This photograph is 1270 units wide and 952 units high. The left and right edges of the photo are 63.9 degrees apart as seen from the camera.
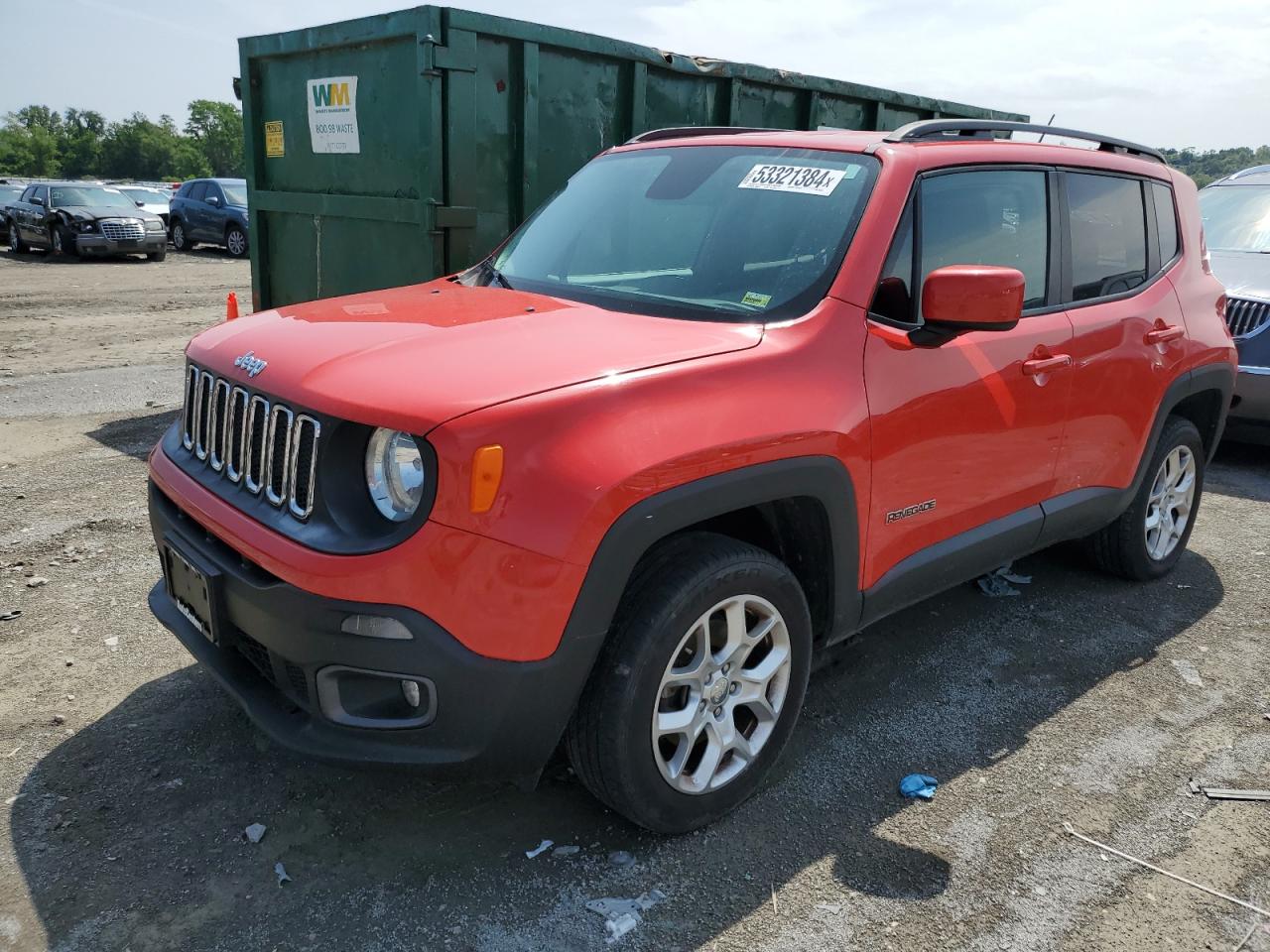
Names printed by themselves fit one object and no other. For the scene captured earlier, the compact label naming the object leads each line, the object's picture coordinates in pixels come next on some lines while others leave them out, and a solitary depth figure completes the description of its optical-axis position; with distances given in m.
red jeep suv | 2.30
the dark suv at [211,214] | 21.62
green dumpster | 5.69
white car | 26.70
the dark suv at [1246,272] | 6.70
